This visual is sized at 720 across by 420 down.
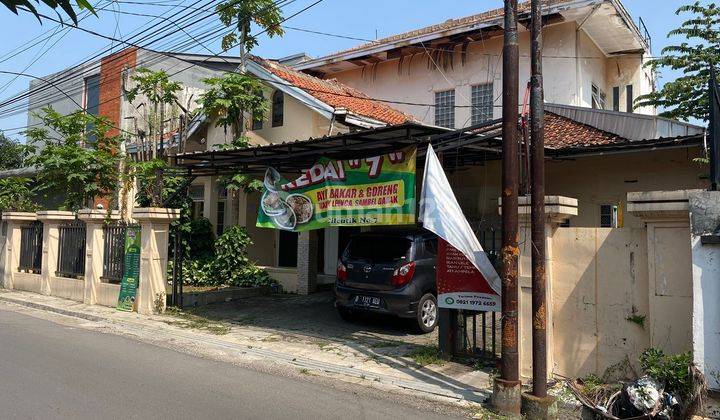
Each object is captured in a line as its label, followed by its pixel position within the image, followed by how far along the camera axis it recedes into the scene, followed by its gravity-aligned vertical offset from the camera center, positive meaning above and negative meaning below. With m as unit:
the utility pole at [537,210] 5.85 +0.32
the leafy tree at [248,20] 15.20 +6.19
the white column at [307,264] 14.51 -0.73
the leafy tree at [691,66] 13.05 +4.28
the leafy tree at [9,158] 30.23 +4.19
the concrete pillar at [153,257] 12.02 -0.50
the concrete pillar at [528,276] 6.83 -0.47
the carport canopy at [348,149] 8.29 +1.61
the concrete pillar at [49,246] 15.55 -0.36
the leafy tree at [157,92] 14.60 +4.02
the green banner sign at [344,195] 9.02 +0.77
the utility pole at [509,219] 5.95 +0.22
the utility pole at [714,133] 6.02 +1.22
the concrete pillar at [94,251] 13.66 -0.43
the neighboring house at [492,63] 14.91 +5.49
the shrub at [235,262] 15.06 -0.74
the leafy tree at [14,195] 18.23 +1.32
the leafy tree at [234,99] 14.94 +3.78
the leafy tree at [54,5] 2.32 +0.98
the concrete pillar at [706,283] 5.46 -0.42
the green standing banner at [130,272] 12.45 -0.86
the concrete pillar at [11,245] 17.17 -0.39
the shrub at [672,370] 5.30 -1.29
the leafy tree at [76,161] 15.65 +2.10
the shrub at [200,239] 16.00 -0.13
